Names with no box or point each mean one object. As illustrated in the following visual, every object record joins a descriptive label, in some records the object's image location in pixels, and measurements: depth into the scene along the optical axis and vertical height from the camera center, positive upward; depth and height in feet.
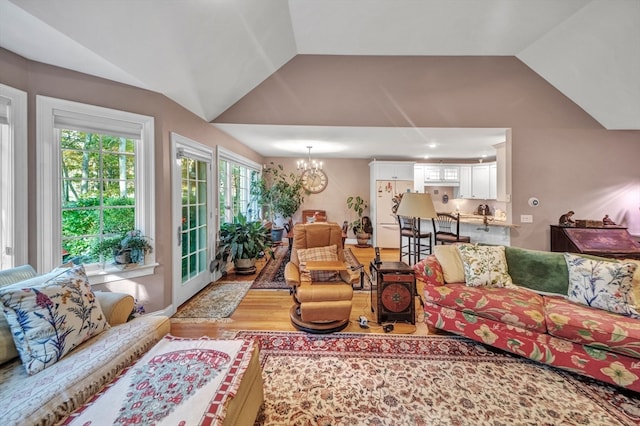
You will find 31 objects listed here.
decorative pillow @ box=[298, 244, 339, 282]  8.59 -1.82
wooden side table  8.24 -2.91
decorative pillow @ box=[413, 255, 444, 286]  7.82 -2.07
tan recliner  7.54 -2.89
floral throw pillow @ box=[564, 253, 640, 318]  6.31 -2.09
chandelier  20.42 +3.82
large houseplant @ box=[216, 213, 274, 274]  12.74 -1.87
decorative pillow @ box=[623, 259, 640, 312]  6.28 -2.18
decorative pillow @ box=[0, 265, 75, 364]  4.10 -2.31
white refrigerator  19.15 +0.36
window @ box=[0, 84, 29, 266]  5.71 +0.78
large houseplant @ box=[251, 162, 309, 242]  19.33 +1.36
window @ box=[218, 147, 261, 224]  13.44 +1.60
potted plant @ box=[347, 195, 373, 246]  20.56 -1.17
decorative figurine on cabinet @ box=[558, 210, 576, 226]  11.17 -0.51
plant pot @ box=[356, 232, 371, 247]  20.51 -2.53
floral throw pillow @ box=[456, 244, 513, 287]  7.79 -1.91
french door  9.24 -0.31
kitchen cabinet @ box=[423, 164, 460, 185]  19.53 +2.90
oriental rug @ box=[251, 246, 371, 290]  11.51 -3.58
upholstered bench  3.20 -2.72
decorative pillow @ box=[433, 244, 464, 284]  7.98 -1.83
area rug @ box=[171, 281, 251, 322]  8.82 -3.85
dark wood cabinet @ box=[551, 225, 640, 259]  9.73 -1.39
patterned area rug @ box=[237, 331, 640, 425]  4.97 -4.23
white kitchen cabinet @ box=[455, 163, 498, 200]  18.47 +2.20
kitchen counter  11.54 -0.62
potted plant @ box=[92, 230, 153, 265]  7.39 -1.21
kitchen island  11.80 -1.07
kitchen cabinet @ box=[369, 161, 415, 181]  19.15 +3.08
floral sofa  5.61 -2.69
